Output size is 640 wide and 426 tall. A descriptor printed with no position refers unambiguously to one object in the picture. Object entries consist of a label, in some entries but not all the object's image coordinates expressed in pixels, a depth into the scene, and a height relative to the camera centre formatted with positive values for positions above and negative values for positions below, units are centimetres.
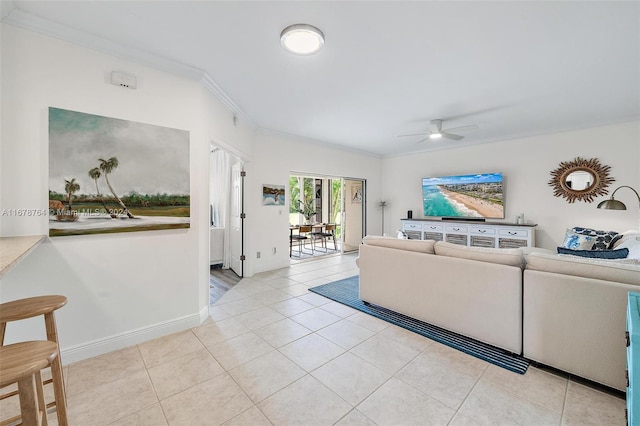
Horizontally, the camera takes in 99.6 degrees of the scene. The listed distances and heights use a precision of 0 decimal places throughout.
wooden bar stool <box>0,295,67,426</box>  141 -55
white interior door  484 -24
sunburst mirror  450 +53
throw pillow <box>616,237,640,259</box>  279 -42
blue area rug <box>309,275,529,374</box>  228 -125
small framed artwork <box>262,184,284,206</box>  503 +28
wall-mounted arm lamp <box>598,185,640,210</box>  328 +7
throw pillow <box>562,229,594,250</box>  397 -46
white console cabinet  506 -46
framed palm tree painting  218 +30
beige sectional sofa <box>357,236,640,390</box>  191 -76
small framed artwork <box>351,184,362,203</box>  732 +45
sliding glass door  736 +24
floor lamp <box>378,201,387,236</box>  748 +17
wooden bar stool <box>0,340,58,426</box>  88 -54
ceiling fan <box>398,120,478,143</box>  432 +128
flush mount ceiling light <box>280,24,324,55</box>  212 +141
